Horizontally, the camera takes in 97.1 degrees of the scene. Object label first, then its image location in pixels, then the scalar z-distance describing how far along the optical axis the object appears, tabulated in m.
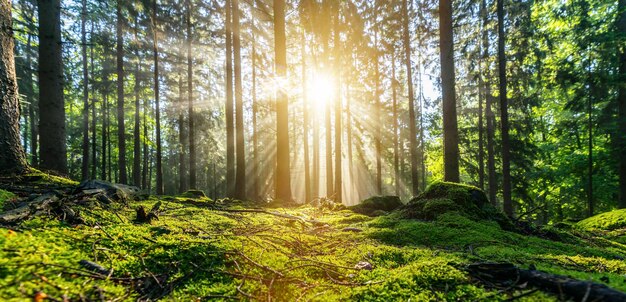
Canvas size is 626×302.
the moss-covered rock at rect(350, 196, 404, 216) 7.32
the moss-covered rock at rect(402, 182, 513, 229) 4.95
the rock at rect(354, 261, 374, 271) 2.49
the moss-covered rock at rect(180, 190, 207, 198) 8.70
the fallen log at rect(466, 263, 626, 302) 1.34
